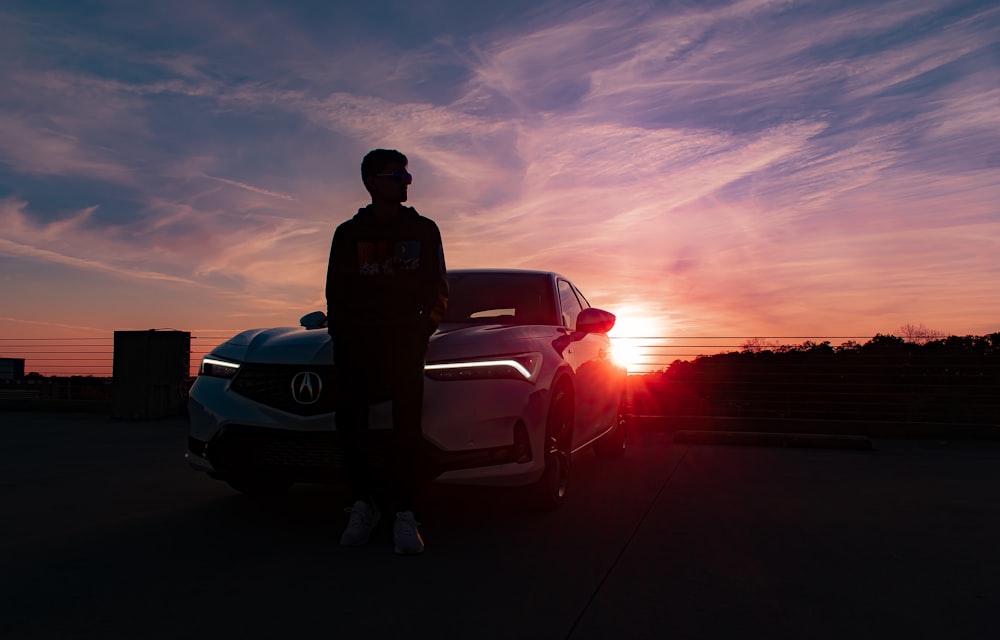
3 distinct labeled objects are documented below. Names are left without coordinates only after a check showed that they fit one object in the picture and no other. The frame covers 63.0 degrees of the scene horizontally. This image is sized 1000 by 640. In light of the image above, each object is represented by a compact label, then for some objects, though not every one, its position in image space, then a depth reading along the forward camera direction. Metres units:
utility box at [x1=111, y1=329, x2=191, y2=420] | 12.13
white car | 3.97
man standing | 3.74
